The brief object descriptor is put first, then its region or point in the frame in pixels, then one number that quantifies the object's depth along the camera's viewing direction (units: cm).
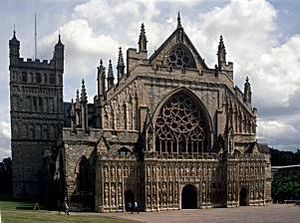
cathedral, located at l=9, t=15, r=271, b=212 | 4925
